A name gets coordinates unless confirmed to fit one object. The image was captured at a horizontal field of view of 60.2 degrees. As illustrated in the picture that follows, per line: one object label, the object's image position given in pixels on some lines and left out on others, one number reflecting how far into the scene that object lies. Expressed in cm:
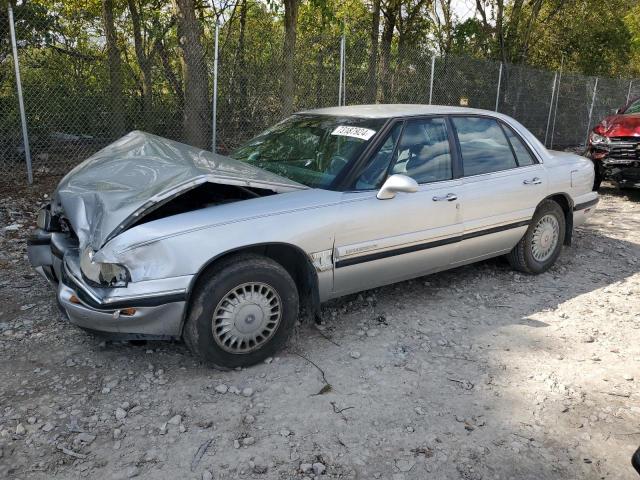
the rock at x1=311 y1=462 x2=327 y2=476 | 255
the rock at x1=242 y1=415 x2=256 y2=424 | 291
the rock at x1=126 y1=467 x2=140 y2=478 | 249
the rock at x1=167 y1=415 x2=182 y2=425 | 287
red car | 834
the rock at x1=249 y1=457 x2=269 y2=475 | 255
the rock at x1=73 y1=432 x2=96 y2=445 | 271
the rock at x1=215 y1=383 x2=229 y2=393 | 317
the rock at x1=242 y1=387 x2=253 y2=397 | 314
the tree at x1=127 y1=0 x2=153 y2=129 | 841
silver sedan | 309
